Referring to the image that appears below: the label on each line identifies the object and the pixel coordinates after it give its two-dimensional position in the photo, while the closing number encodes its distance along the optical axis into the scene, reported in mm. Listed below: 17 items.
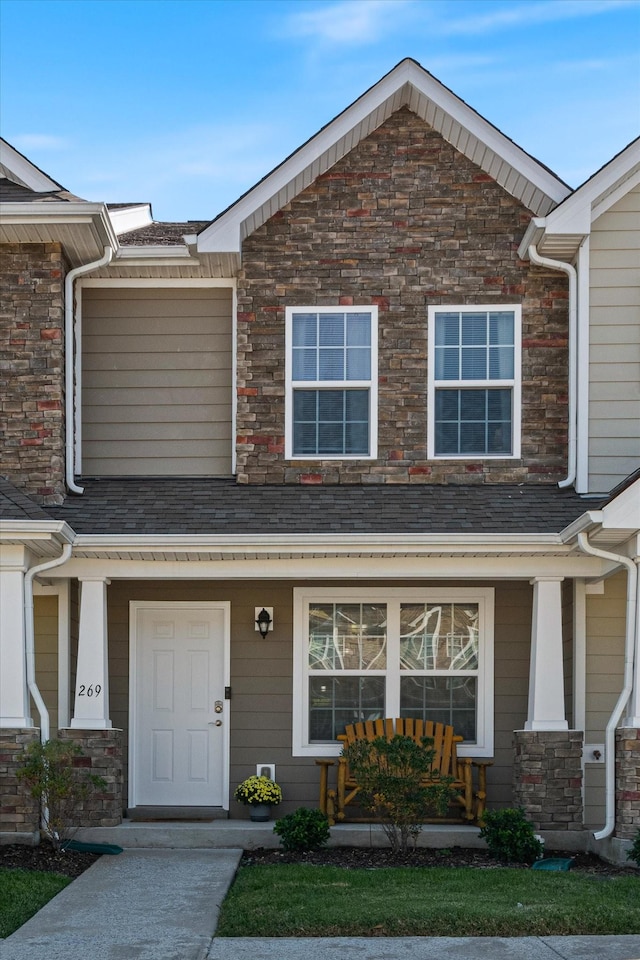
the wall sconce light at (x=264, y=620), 10695
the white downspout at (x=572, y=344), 10609
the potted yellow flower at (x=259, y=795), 10047
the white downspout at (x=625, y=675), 9172
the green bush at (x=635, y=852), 8508
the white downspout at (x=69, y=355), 10680
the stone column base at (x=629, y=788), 8953
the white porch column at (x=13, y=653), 9227
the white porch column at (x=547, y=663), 9672
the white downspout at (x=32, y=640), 9312
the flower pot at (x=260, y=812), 10113
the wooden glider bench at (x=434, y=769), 9984
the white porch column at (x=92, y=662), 9680
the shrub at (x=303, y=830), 9188
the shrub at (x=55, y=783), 8906
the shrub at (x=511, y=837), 8969
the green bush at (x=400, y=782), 8930
